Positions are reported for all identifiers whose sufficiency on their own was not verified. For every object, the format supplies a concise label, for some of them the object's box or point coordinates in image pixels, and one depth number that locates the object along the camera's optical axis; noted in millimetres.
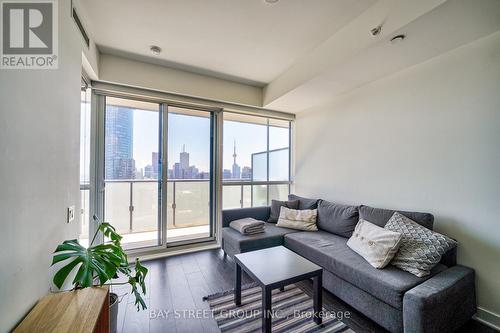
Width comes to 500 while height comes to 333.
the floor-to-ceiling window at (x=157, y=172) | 2938
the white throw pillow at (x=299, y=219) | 3006
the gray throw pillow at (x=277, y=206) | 3375
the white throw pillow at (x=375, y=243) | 1801
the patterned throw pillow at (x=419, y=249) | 1688
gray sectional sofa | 1413
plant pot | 1491
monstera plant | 1124
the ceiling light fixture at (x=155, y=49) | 2480
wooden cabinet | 939
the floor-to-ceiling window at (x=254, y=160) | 3766
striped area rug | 1659
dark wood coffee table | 1526
